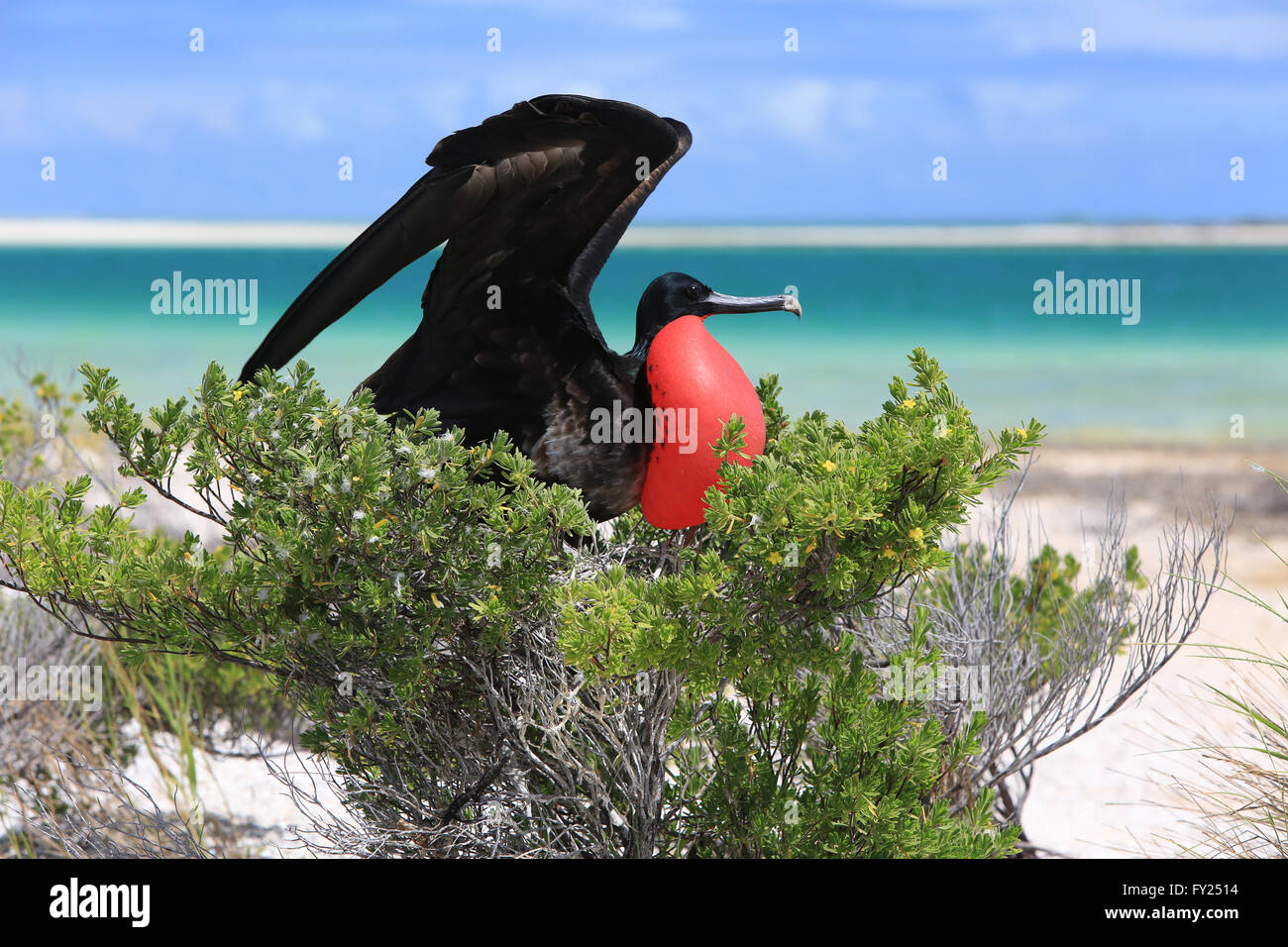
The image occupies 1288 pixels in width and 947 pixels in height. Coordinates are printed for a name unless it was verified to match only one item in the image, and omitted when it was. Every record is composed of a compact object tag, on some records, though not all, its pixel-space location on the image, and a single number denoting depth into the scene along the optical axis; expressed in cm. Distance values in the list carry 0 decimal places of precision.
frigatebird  266
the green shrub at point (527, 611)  223
